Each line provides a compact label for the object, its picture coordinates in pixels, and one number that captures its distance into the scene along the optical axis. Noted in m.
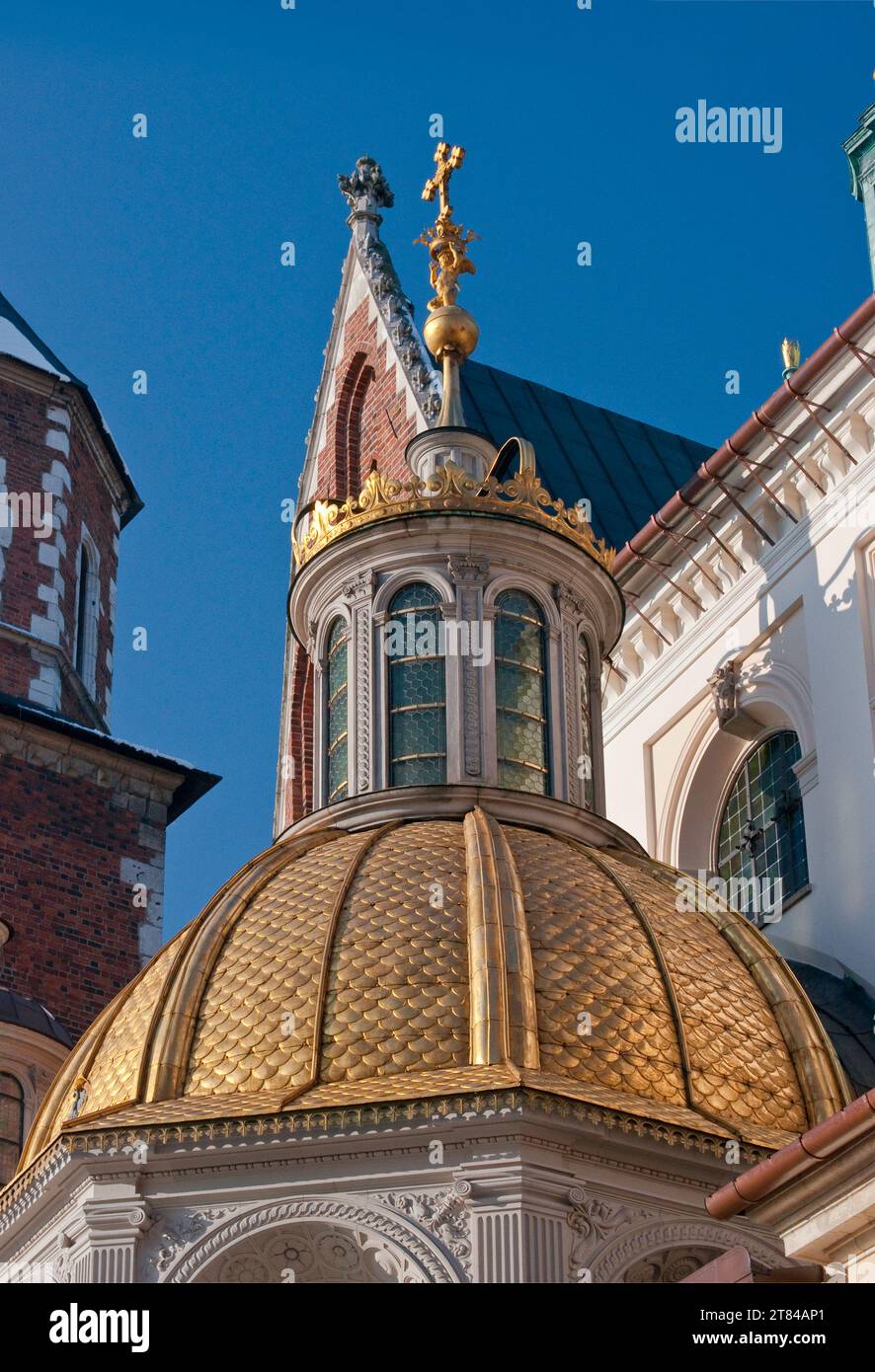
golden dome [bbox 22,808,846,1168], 14.75
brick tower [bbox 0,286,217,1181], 23.05
